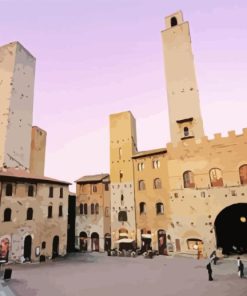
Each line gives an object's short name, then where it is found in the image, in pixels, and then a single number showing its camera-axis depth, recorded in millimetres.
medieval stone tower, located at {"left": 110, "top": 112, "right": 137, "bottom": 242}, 32938
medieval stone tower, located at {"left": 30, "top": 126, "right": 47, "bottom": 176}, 41094
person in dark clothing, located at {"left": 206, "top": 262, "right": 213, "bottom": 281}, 16922
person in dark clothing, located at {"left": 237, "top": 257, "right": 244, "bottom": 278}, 17202
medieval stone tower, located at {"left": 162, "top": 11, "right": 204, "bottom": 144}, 31203
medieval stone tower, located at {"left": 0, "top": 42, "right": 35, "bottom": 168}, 35812
